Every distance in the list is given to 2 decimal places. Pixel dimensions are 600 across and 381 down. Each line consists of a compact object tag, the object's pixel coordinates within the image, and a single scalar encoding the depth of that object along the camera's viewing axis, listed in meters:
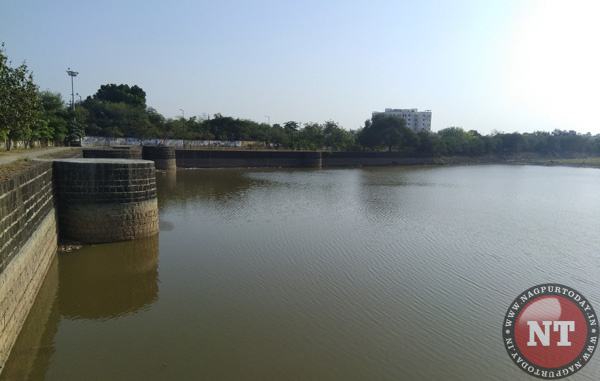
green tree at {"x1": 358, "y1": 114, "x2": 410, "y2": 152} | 79.94
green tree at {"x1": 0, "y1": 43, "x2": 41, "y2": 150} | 15.59
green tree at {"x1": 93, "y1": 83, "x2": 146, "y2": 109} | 77.56
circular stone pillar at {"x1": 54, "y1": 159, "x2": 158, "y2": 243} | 13.77
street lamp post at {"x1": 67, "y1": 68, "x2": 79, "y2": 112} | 50.56
